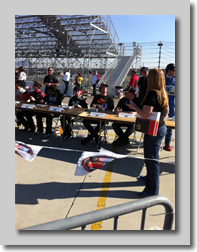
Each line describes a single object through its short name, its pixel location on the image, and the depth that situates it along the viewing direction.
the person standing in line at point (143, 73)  5.27
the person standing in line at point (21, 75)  9.16
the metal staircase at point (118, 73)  14.23
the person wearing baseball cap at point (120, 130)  4.77
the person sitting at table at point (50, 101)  5.41
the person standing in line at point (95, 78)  13.66
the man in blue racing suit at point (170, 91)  4.49
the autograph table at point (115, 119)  3.86
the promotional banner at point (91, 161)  2.50
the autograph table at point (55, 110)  4.52
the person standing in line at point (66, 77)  12.34
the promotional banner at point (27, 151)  2.61
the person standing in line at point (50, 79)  7.28
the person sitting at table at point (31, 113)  5.64
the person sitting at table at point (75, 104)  5.31
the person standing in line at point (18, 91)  6.17
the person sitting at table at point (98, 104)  4.89
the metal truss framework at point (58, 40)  16.63
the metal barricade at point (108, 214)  1.23
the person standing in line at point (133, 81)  8.10
